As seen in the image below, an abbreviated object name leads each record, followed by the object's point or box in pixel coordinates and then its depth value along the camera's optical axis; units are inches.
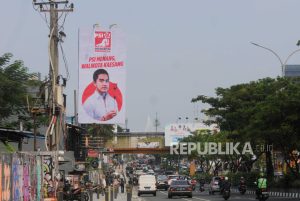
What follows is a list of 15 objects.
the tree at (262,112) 1688.0
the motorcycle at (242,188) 2146.9
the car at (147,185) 2401.6
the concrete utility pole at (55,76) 1042.1
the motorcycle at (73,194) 1318.4
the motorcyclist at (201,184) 2748.0
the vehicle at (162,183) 3101.9
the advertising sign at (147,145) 5467.5
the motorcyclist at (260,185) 1539.1
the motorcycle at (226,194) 1787.6
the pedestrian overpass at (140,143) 5167.3
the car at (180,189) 2014.0
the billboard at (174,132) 5452.8
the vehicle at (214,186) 2361.0
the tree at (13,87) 1582.2
